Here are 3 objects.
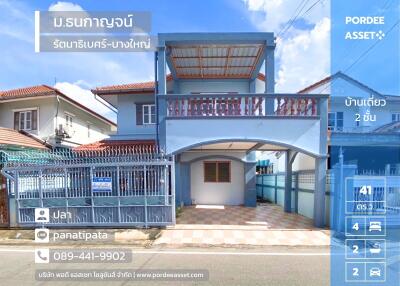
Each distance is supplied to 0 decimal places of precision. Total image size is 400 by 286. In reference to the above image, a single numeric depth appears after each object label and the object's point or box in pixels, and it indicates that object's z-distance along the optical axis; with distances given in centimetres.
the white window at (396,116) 1740
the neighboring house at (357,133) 1162
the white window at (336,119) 1589
